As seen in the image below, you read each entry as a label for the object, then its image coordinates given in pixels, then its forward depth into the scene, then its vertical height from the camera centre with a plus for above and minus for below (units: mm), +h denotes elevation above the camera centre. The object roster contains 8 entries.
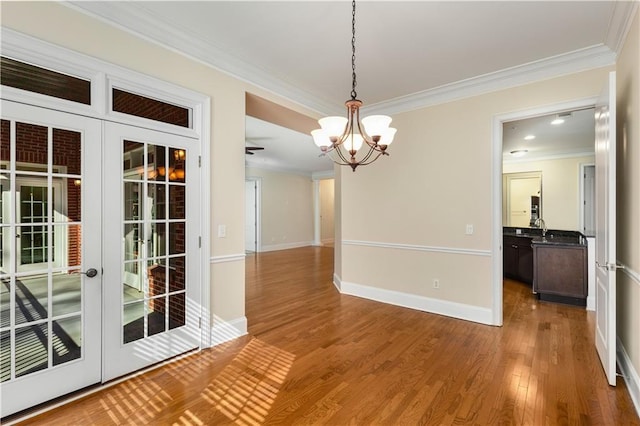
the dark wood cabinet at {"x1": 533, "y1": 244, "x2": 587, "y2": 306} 4289 -888
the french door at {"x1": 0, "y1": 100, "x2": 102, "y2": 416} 1971 -292
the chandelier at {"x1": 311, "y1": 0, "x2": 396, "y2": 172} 2275 +612
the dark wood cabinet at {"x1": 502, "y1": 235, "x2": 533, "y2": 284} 5293 -847
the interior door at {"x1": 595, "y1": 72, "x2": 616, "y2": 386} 2307 -131
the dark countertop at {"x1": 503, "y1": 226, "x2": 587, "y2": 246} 4551 -428
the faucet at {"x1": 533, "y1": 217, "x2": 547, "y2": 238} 5590 -299
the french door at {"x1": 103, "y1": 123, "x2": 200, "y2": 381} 2396 -305
